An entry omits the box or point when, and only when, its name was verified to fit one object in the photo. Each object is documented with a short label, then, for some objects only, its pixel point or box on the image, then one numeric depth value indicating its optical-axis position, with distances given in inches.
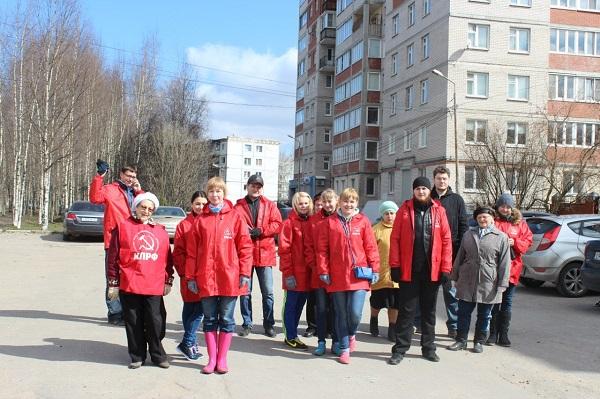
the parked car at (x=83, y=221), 835.4
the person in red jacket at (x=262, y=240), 280.8
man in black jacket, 279.3
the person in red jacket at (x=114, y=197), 289.7
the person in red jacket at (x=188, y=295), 223.8
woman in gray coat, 262.5
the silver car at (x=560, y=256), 431.8
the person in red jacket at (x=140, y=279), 215.0
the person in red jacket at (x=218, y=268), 213.6
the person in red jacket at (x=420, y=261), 239.0
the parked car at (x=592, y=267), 379.6
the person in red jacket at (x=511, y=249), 277.0
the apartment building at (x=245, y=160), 4635.8
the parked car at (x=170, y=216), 818.3
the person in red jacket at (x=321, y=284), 247.0
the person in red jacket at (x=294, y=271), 256.4
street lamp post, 1189.1
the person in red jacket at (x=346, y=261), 235.3
